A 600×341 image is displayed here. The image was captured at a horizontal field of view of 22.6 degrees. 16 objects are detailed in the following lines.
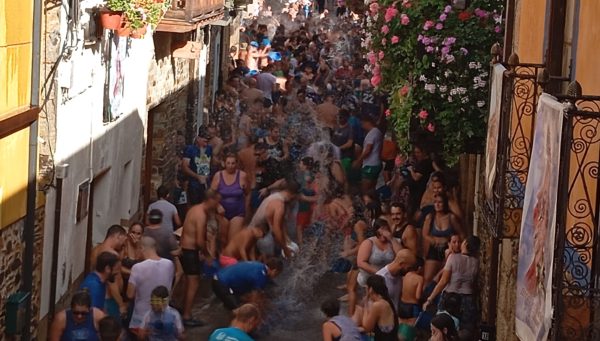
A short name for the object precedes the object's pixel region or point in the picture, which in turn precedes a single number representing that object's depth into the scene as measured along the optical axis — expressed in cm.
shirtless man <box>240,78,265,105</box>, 2545
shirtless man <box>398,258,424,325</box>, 1267
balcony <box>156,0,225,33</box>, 2191
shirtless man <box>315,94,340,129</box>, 2383
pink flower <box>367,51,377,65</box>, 1644
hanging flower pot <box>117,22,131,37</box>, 1652
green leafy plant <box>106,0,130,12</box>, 1614
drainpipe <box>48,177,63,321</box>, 1455
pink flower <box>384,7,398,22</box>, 1501
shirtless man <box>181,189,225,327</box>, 1445
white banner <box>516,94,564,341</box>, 711
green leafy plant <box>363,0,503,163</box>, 1430
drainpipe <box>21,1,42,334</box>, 1357
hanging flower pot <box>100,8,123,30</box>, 1620
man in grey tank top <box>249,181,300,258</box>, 1486
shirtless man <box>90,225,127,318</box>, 1258
